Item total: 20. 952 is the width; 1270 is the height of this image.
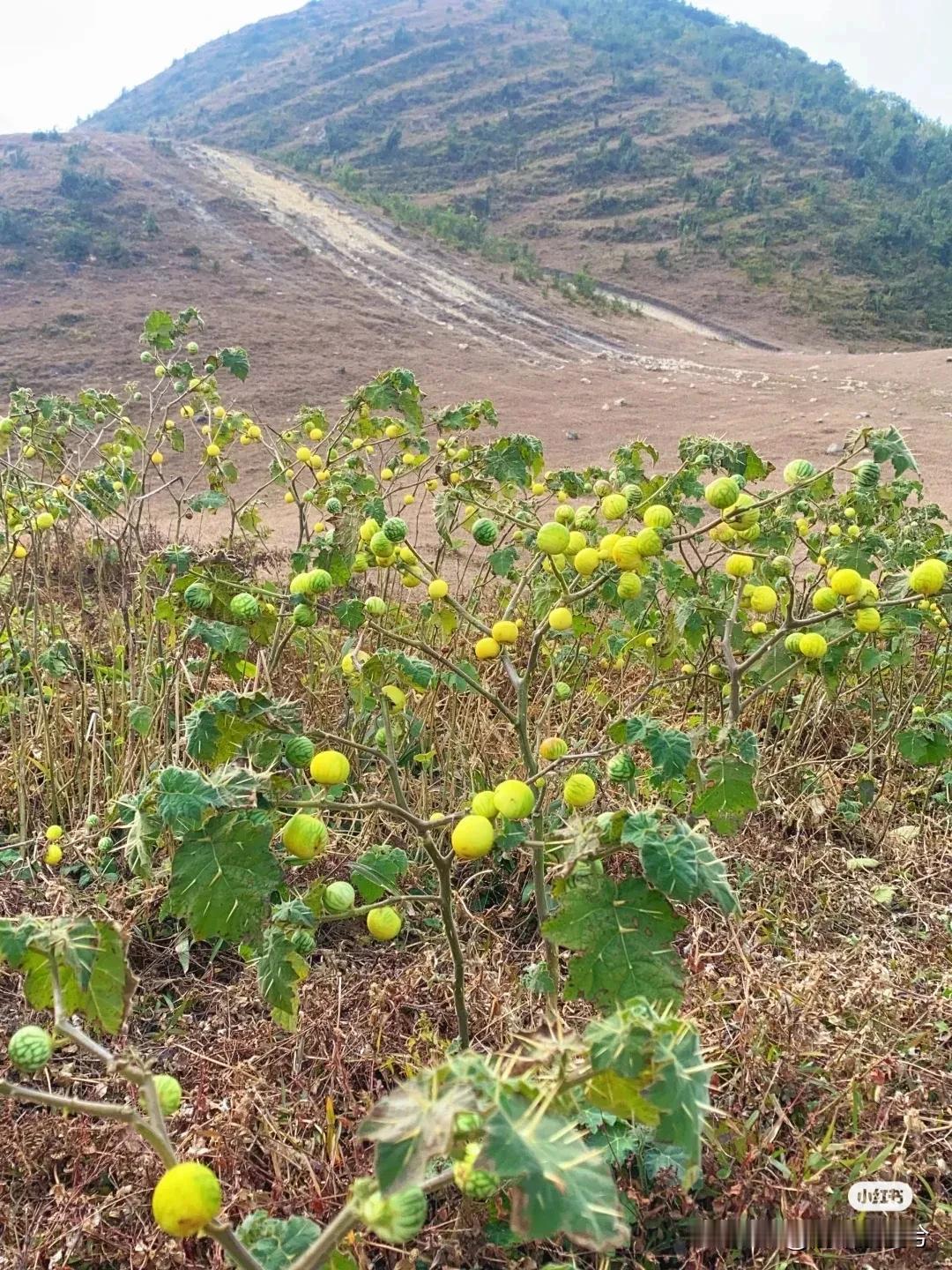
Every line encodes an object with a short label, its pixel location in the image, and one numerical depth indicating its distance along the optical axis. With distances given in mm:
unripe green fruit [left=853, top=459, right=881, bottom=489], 2029
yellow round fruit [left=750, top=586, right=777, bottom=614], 1866
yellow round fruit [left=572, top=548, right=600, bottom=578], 1551
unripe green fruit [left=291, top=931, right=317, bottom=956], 1382
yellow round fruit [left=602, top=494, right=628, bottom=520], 1799
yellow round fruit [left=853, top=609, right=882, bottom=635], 1620
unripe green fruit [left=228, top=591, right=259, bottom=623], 1628
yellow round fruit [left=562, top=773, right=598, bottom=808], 1375
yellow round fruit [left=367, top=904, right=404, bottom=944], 1395
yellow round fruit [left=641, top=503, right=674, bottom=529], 1592
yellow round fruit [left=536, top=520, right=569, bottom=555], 1533
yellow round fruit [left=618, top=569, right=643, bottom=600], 1710
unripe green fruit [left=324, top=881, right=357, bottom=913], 1374
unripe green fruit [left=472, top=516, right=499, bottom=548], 1765
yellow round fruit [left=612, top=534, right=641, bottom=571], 1545
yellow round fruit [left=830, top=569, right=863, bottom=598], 1604
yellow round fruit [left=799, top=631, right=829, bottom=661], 1720
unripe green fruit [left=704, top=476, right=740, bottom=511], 1698
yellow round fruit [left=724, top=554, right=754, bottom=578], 1877
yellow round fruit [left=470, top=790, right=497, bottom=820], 1206
